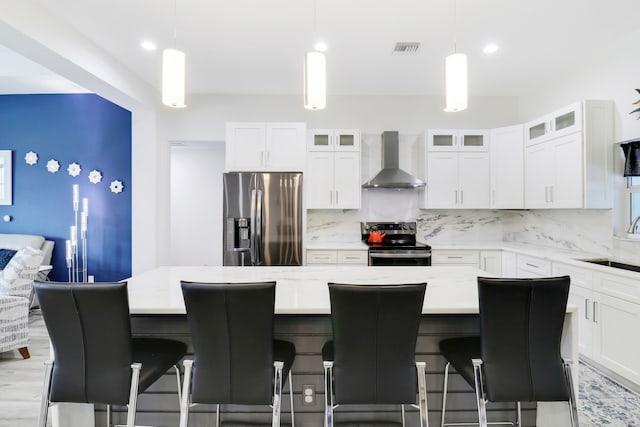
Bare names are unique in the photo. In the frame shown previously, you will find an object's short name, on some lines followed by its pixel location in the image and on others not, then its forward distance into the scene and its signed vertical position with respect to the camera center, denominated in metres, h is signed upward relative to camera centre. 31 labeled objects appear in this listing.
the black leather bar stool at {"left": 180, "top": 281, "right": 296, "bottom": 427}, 1.43 -0.57
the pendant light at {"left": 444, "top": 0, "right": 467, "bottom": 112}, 1.88 +0.72
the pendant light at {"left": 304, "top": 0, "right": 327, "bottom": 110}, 1.90 +0.73
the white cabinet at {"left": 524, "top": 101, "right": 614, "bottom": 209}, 3.25 +0.57
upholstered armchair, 3.06 -0.76
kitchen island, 1.87 -0.85
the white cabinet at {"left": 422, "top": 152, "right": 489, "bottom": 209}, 4.46 +0.45
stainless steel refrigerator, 4.00 -0.05
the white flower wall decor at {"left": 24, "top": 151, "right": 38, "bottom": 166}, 4.90 +0.77
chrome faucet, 2.99 -0.09
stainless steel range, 4.07 -0.37
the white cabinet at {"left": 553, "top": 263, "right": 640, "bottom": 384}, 2.53 -0.81
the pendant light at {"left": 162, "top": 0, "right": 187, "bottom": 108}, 1.84 +0.72
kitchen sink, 3.03 -0.44
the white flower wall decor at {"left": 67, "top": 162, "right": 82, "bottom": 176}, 4.90 +0.61
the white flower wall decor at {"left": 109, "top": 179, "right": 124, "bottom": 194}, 4.88 +0.36
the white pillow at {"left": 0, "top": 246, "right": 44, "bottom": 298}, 3.22 -0.56
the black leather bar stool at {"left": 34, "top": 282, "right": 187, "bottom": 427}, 1.45 -0.56
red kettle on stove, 4.54 -0.30
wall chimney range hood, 4.38 +0.52
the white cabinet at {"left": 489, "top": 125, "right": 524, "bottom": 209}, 4.16 +0.58
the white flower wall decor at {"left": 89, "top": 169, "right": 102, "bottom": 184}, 4.88 +0.51
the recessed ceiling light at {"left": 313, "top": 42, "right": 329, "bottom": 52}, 3.20 +1.54
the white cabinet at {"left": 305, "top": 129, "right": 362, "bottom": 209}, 4.45 +0.57
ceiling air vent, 3.27 +1.57
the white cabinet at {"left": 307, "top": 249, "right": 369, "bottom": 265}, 4.18 -0.51
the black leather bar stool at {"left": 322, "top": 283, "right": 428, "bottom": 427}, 1.41 -0.55
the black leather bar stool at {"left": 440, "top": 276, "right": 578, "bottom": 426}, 1.44 -0.53
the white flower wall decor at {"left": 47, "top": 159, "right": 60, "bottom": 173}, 4.90 +0.65
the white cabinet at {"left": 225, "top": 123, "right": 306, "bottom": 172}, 4.23 +0.80
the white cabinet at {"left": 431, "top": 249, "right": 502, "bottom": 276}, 4.19 -0.52
